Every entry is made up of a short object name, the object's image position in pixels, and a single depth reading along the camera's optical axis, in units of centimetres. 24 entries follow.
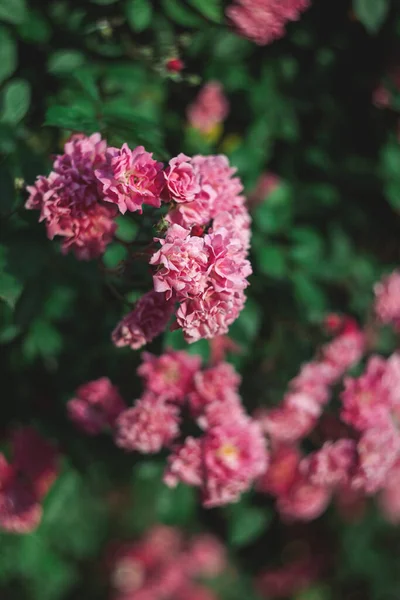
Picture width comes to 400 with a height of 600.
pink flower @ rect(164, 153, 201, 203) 71
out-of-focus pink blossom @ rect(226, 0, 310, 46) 91
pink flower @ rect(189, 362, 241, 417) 86
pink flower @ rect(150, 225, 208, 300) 69
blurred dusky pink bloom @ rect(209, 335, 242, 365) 93
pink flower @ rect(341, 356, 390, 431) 91
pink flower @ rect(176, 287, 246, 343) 70
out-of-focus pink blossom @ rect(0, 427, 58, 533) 96
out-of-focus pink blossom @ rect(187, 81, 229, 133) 100
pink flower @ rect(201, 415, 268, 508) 84
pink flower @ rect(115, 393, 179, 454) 85
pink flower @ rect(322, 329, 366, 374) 97
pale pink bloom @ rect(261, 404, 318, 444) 95
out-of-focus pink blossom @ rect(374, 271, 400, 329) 103
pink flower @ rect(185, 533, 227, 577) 153
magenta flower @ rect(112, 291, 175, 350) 74
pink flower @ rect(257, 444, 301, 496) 102
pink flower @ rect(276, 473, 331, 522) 101
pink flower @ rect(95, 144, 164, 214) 70
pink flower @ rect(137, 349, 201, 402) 86
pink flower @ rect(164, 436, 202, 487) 84
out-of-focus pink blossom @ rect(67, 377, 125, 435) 89
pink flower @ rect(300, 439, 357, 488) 91
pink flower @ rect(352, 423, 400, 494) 90
